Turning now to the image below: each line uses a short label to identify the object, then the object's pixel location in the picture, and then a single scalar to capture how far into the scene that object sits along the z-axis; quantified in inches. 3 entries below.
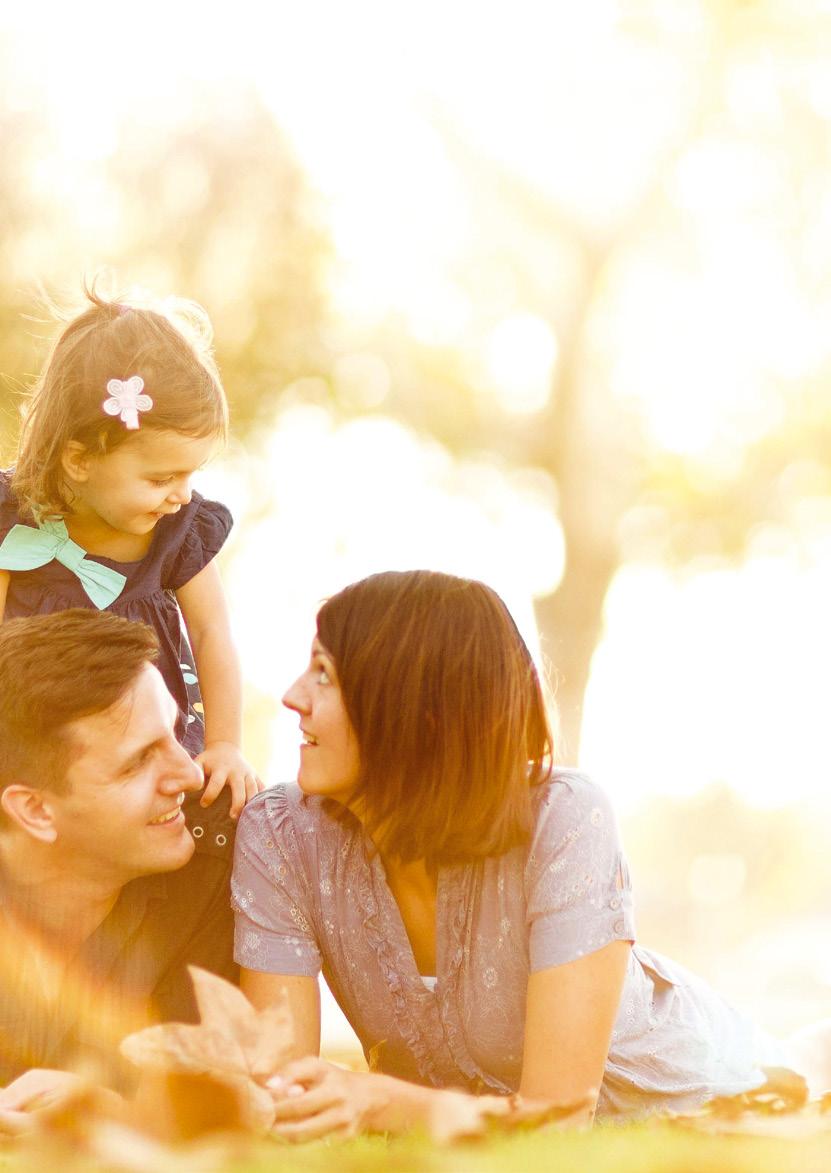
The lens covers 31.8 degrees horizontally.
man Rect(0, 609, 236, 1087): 113.5
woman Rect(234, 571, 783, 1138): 109.6
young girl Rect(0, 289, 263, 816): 146.3
